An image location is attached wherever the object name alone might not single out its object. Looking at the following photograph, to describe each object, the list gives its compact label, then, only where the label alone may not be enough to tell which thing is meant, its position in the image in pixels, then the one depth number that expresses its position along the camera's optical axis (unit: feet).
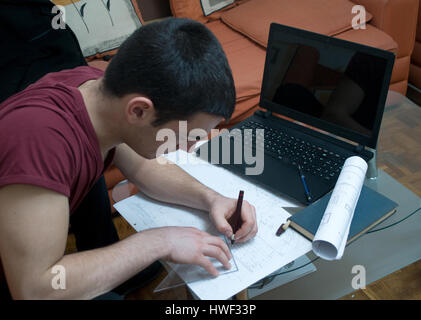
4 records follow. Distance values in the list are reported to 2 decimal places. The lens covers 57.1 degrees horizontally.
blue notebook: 2.77
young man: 2.20
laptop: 3.23
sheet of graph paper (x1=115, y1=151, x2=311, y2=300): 2.55
